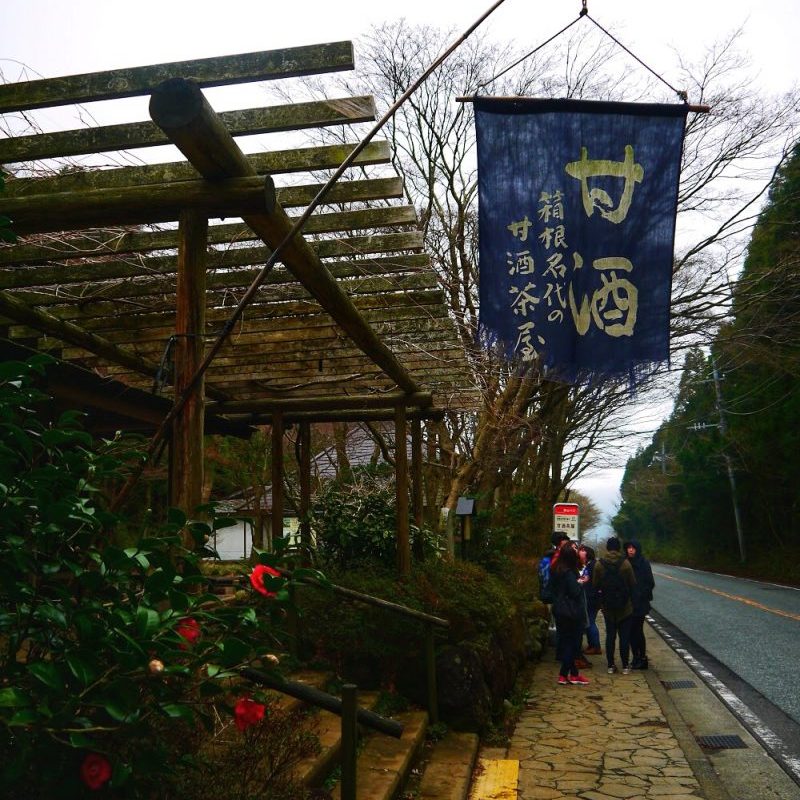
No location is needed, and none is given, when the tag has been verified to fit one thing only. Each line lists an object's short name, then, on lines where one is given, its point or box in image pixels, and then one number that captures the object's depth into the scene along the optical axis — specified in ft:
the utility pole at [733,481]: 134.51
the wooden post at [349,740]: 11.96
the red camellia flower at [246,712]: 10.11
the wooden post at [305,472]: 32.40
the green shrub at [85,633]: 8.20
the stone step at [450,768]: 19.31
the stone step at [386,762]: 17.07
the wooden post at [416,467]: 33.12
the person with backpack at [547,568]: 38.04
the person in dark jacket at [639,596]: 36.78
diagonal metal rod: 11.71
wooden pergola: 12.41
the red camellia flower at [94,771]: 8.70
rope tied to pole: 16.22
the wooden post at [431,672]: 23.93
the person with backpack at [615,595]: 36.86
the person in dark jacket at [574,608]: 34.76
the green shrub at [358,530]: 33.01
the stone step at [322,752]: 15.43
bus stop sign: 68.18
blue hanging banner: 18.94
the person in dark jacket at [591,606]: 41.99
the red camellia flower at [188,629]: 9.47
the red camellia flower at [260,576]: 9.84
